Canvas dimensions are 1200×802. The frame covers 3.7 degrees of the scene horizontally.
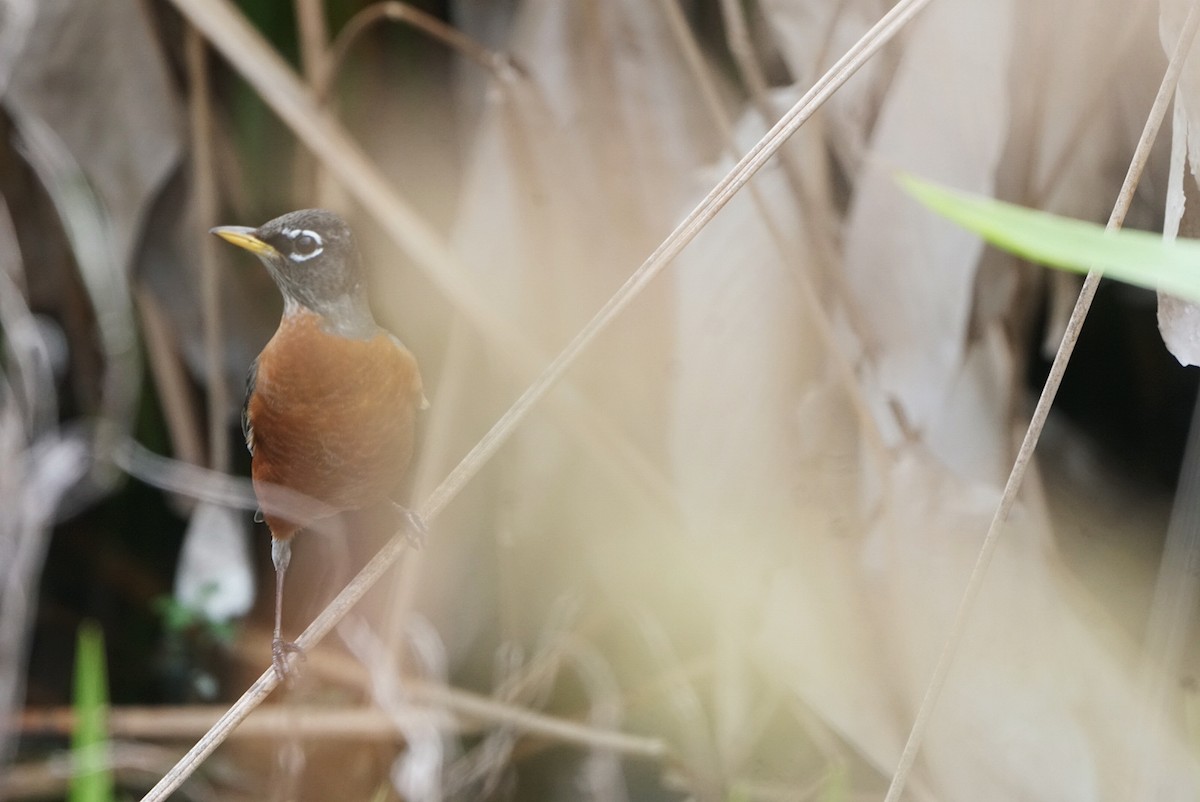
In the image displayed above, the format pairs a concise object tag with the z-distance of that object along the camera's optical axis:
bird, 6.11
